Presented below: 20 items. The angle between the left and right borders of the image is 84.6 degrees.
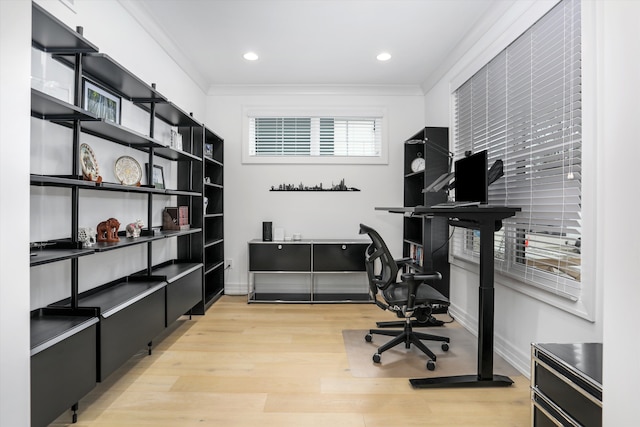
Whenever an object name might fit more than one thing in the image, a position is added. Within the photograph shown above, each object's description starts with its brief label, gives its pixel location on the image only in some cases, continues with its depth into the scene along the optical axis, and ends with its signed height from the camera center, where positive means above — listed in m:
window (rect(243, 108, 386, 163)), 4.74 +1.03
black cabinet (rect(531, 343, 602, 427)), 1.28 -0.68
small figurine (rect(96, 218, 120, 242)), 2.30 -0.14
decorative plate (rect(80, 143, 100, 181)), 2.07 +0.29
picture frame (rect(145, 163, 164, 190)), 3.21 +0.32
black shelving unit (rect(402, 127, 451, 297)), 3.68 -0.08
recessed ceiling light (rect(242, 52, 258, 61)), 3.69 +1.65
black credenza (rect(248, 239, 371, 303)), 4.24 -0.56
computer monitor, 2.41 +0.26
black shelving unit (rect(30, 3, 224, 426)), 1.60 -0.55
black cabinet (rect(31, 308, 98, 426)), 1.50 -0.70
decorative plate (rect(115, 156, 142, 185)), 2.64 +0.31
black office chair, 2.50 -0.61
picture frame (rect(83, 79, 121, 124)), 2.25 +0.74
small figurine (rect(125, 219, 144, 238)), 2.63 -0.14
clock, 4.20 +0.60
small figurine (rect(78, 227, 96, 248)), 2.09 -0.16
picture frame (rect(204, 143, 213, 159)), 4.17 +0.74
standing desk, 2.26 -0.67
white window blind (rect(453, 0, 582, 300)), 2.04 +0.47
